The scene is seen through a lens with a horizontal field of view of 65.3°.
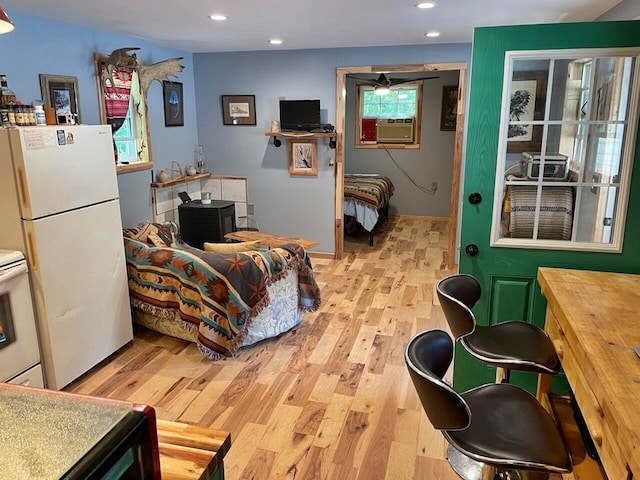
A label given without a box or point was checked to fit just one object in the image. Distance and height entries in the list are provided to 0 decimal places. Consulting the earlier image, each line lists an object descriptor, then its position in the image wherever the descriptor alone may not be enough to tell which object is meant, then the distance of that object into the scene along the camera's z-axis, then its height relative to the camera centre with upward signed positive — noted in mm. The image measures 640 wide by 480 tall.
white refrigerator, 2637 -588
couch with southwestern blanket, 3271 -1097
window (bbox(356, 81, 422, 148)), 7766 +165
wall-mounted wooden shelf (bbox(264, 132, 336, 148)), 5379 -72
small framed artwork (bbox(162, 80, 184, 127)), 5164 +264
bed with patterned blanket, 6215 -915
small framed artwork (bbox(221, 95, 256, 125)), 5660 +218
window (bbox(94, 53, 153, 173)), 4250 +134
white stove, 2557 -1003
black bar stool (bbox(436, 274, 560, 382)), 1910 -859
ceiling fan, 6508 +550
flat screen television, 5375 +152
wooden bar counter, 1227 -678
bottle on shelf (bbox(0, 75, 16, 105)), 2729 +191
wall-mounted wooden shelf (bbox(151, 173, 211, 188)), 4975 -531
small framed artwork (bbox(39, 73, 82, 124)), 3623 +272
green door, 2305 -165
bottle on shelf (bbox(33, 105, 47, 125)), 2793 +89
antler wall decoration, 4164 +550
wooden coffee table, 4348 -990
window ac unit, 7844 -40
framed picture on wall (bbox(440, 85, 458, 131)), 7505 +281
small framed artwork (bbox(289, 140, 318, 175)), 5598 -320
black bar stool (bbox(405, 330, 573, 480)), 1438 -933
